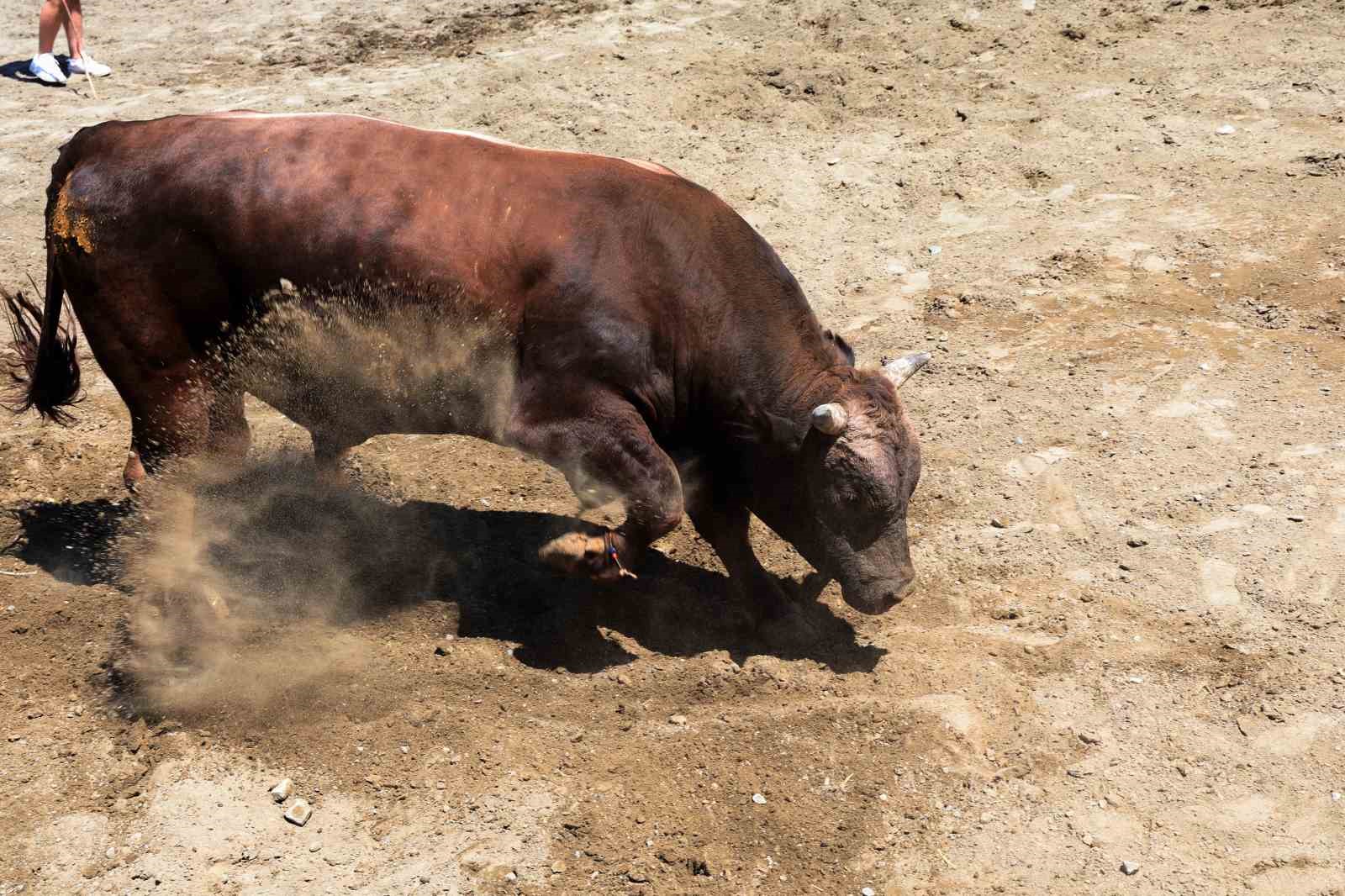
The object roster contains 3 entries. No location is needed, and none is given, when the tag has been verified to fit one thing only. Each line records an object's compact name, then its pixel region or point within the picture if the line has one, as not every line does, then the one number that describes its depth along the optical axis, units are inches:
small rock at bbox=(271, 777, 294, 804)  172.7
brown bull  190.2
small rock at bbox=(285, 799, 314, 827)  168.9
